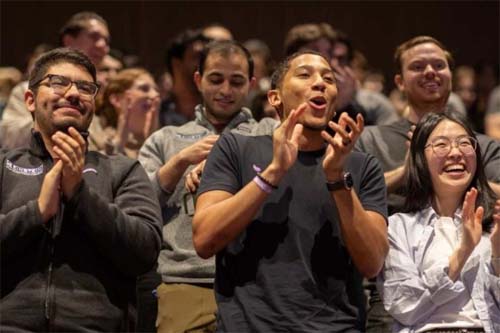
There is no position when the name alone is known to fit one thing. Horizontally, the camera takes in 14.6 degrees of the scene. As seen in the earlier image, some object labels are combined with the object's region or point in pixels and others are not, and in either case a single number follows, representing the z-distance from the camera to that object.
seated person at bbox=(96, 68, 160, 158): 9.24
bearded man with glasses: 6.11
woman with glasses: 6.48
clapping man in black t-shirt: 6.01
